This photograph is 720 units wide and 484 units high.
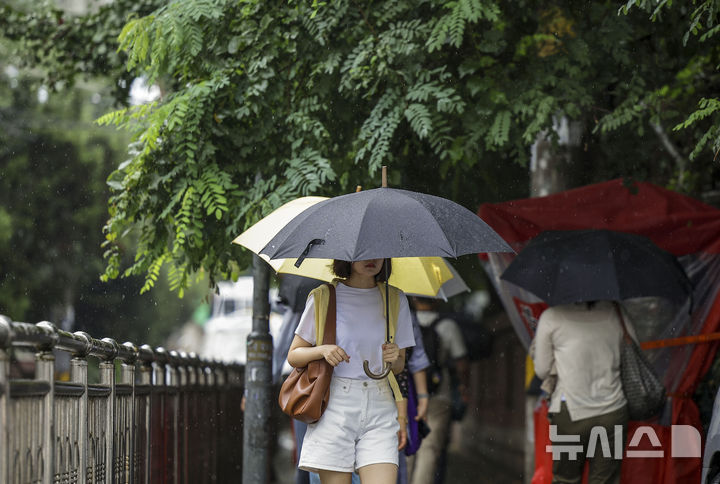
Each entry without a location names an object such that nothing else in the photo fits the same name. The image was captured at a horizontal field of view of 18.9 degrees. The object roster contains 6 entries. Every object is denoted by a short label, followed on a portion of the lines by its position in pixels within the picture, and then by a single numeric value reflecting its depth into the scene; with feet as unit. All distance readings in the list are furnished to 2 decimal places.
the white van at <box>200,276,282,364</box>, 180.24
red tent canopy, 57.00
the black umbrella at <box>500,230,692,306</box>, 48.47
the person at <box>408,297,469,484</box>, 63.00
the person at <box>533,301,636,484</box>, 49.01
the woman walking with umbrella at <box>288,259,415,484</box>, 35.19
